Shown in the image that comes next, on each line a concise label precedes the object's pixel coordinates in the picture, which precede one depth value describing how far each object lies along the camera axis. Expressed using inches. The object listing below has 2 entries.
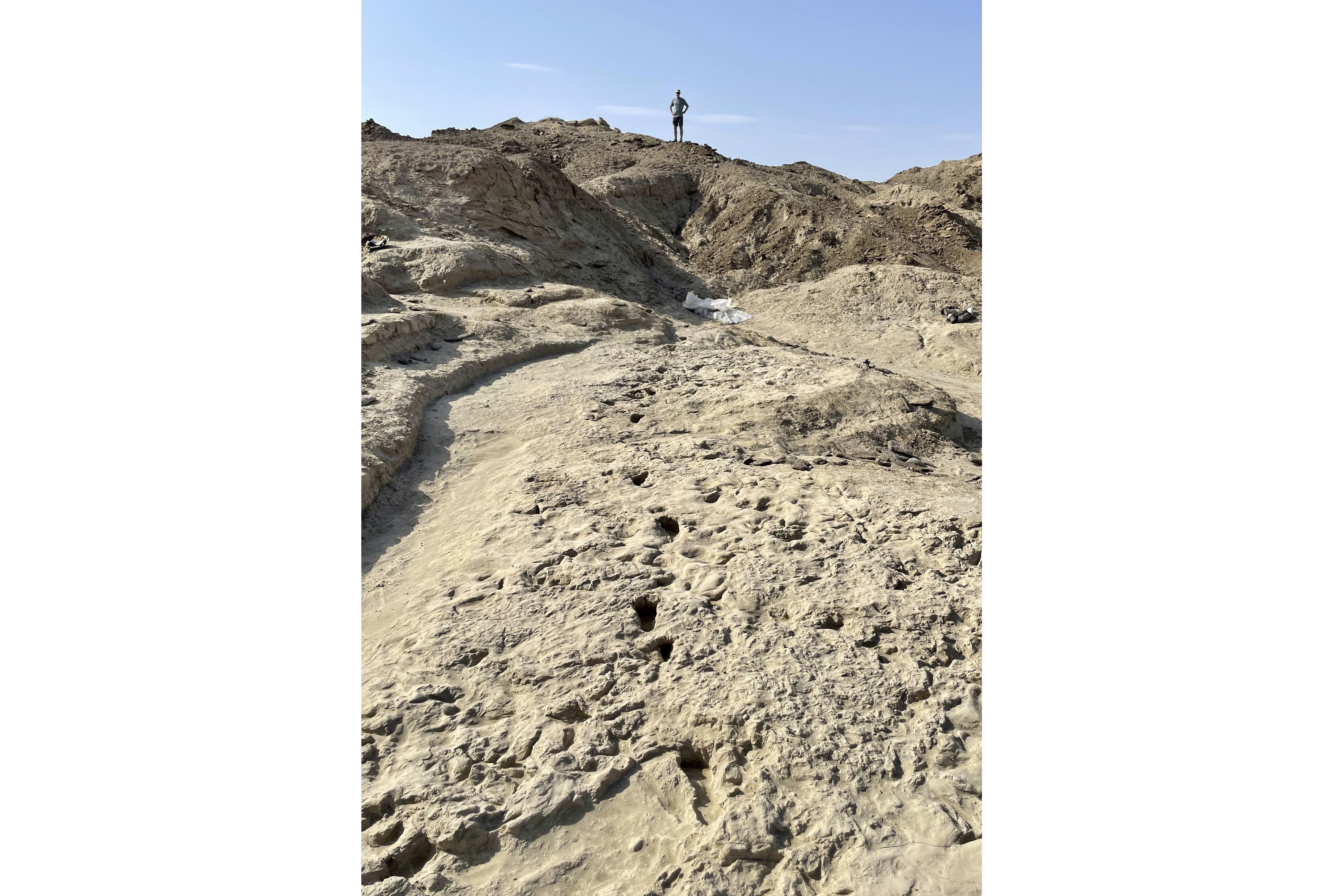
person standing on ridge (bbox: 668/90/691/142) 778.8
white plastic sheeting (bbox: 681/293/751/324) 457.7
